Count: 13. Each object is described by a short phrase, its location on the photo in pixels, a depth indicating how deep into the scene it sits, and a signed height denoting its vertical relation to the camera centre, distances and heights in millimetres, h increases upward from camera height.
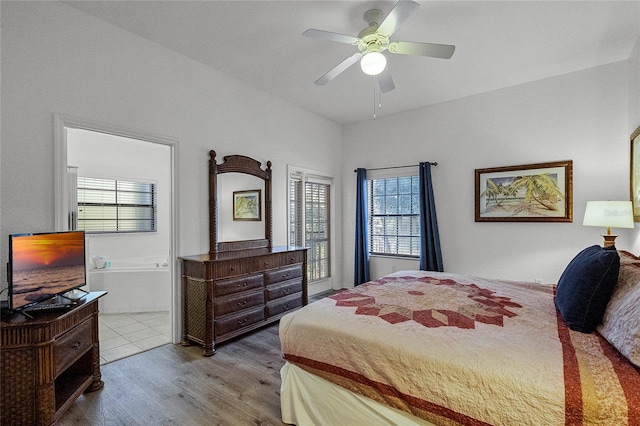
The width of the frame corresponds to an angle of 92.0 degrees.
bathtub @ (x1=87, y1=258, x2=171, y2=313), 4109 -921
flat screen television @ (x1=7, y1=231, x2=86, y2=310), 1833 -301
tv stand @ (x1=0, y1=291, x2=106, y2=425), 1761 -848
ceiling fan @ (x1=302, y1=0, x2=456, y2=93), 2188 +1301
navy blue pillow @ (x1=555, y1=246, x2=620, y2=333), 1590 -422
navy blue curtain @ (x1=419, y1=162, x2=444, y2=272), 4414 -214
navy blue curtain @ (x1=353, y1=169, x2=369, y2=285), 5117 -306
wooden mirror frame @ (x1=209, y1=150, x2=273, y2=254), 3459 +283
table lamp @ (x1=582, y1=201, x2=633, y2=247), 2793 -33
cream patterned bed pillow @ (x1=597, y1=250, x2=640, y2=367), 1236 -471
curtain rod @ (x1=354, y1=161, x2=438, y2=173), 4531 +758
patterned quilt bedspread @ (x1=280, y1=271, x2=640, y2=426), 1149 -647
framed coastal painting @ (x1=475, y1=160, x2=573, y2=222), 3643 +247
